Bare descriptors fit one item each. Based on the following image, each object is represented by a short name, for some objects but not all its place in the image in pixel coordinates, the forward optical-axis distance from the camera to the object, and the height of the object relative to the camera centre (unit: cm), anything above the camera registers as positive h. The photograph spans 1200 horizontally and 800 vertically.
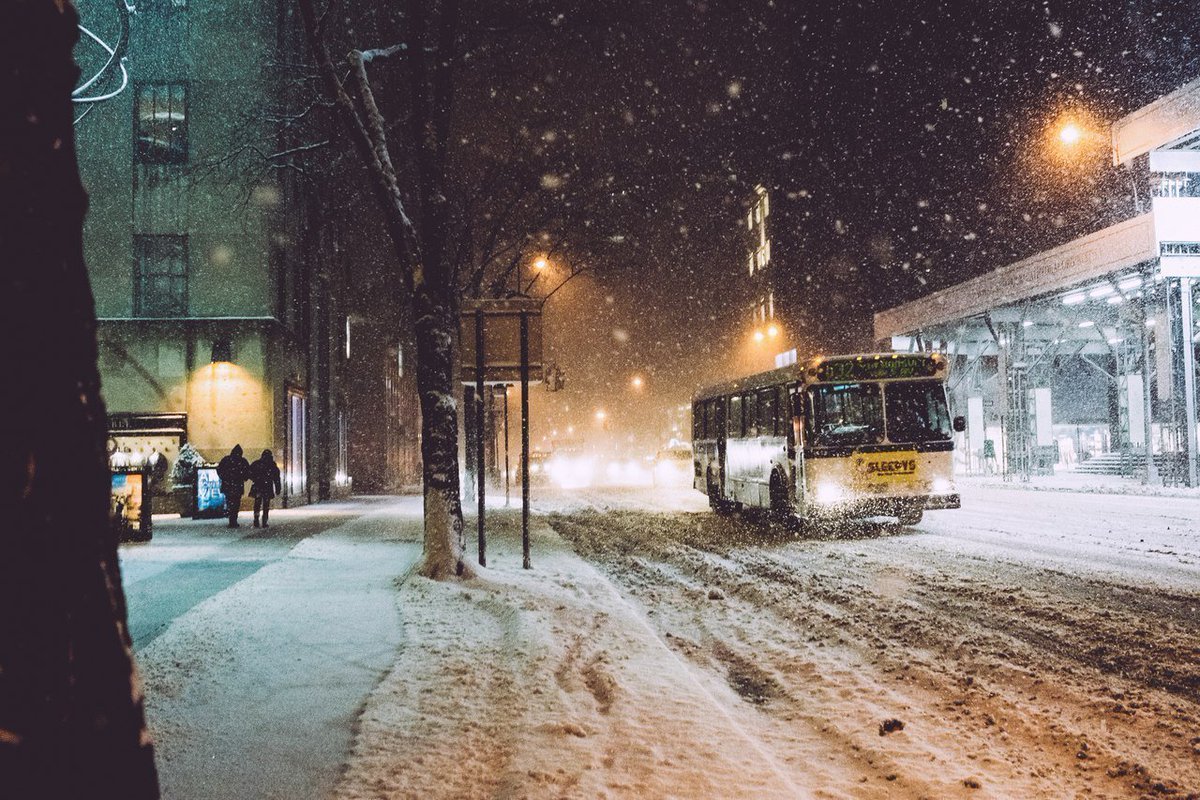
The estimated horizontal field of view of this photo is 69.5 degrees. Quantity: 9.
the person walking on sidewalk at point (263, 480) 2008 -67
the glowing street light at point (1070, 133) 2606 +904
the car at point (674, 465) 4394 -122
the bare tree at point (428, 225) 1062 +283
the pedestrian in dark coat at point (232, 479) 1988 -61
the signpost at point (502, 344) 1182 +140
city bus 1614 -3
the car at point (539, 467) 5034 -133
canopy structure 2667 +442
